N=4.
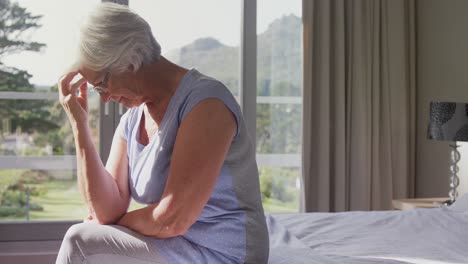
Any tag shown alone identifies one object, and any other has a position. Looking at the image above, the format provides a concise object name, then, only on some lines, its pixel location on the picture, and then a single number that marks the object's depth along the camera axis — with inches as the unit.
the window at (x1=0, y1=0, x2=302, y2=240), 161.3
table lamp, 136.4
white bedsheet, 78.4
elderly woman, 60.3
